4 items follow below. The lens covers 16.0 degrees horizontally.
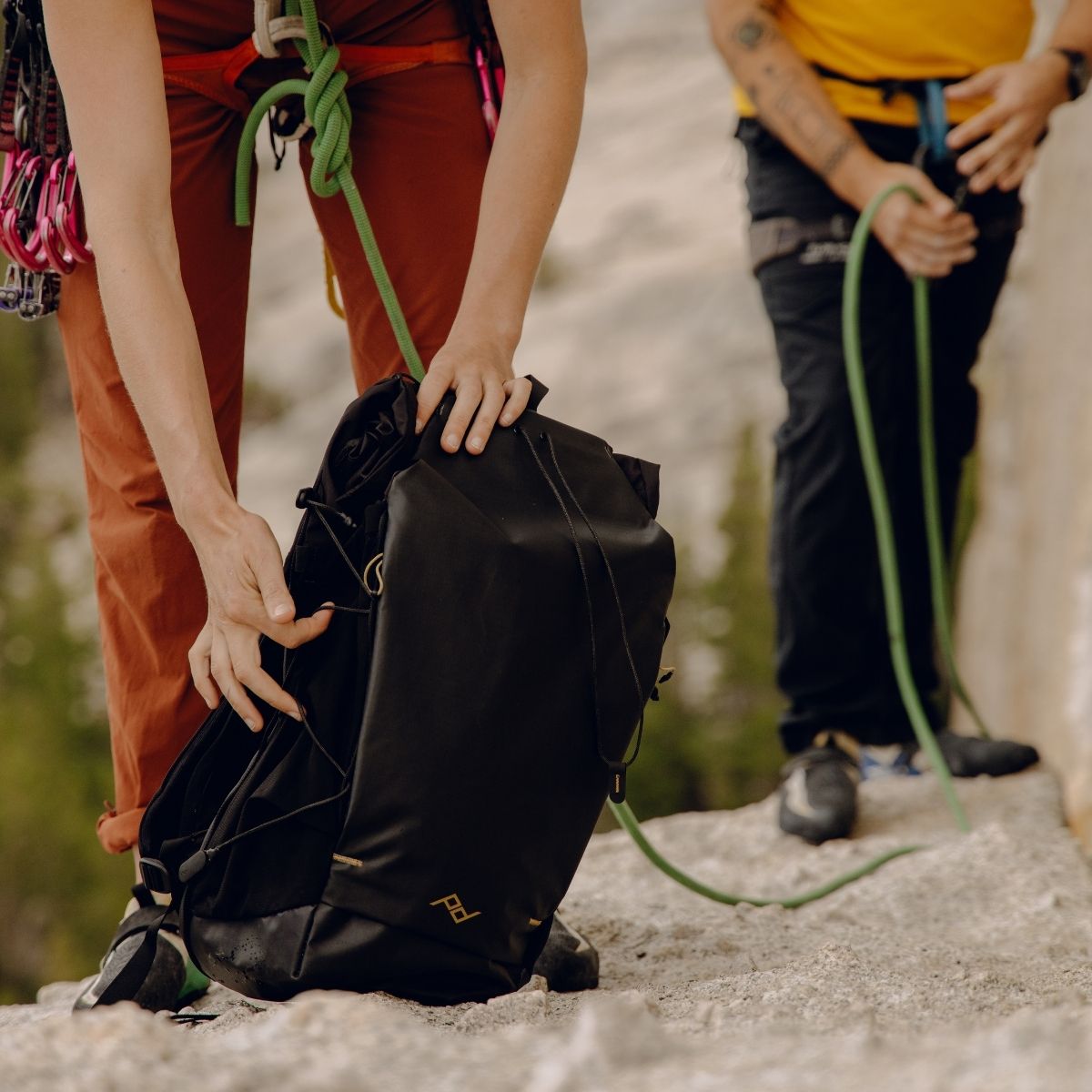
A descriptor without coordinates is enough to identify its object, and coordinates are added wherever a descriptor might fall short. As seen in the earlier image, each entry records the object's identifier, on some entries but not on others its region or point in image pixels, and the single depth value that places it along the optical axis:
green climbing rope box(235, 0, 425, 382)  3.18
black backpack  3.00
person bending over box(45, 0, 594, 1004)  3.05
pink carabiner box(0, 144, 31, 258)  3.28
